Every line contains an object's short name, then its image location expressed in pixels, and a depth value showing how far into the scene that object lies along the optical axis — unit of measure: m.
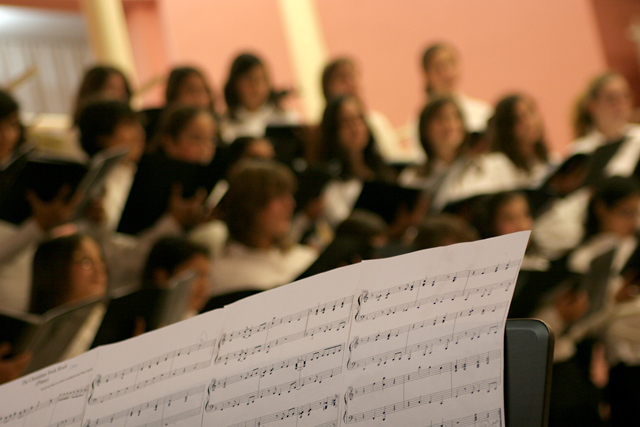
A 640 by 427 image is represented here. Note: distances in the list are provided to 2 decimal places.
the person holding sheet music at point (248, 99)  5.48
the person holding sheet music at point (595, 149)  4.90
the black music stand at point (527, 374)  1.33
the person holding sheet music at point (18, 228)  3.51
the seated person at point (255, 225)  3.92
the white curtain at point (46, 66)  10.67
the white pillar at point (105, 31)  7.66
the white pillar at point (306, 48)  9.62
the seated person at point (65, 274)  3.31
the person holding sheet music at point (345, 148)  5.10
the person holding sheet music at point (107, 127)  4.13
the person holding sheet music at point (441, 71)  6.15
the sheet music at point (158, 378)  1.36
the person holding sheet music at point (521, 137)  5.47
